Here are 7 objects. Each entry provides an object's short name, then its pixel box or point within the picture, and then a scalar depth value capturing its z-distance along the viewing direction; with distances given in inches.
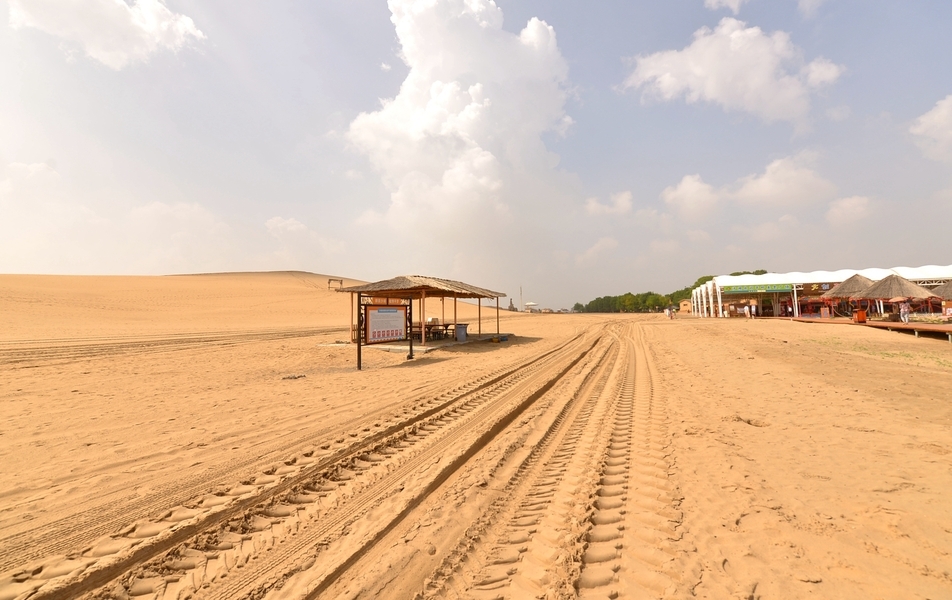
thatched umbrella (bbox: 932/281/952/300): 904.3
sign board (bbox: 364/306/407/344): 442.8
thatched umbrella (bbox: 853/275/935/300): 805.2
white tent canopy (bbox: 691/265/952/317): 1230.5
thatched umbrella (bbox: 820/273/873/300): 936.3
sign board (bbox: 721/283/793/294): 1246.0
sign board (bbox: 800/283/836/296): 1225.4
